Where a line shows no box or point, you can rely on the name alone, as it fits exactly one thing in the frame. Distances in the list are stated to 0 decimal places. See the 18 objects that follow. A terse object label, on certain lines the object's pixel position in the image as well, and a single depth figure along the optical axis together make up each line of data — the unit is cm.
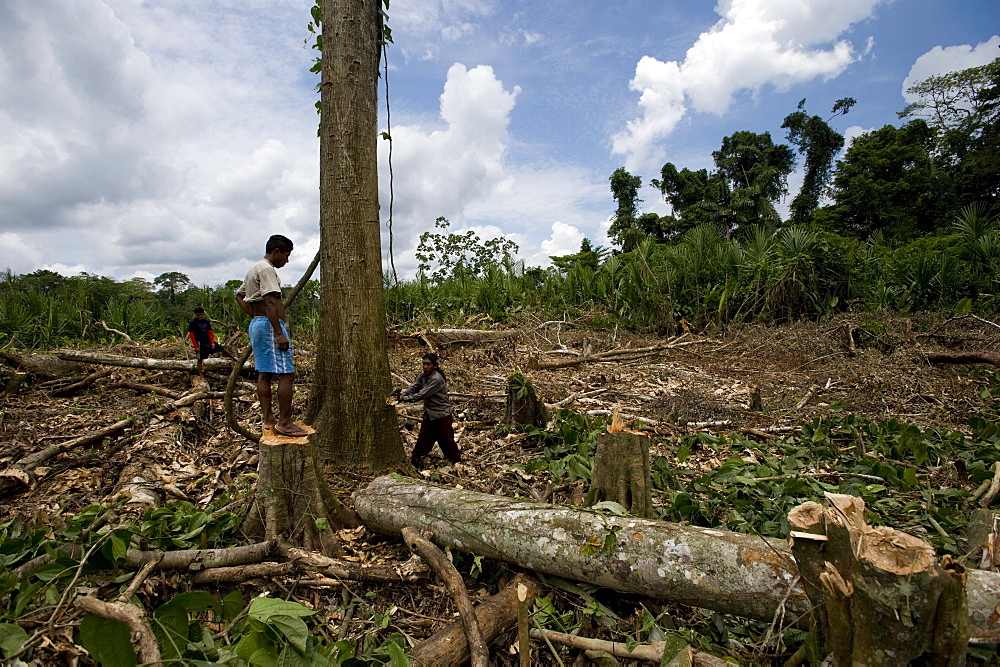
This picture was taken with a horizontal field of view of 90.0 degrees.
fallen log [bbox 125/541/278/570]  228
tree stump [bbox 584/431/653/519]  264
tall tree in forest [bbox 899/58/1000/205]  2334
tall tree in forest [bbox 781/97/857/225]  3191
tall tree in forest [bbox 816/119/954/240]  2517
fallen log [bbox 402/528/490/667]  190
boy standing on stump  318
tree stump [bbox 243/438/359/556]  263
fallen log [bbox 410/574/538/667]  188
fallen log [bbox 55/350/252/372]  560
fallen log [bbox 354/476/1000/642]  187
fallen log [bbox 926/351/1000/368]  573
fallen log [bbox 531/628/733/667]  178
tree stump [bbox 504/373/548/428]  459
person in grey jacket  402
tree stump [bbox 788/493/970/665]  128
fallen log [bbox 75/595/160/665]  168
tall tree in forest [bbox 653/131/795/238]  2833
